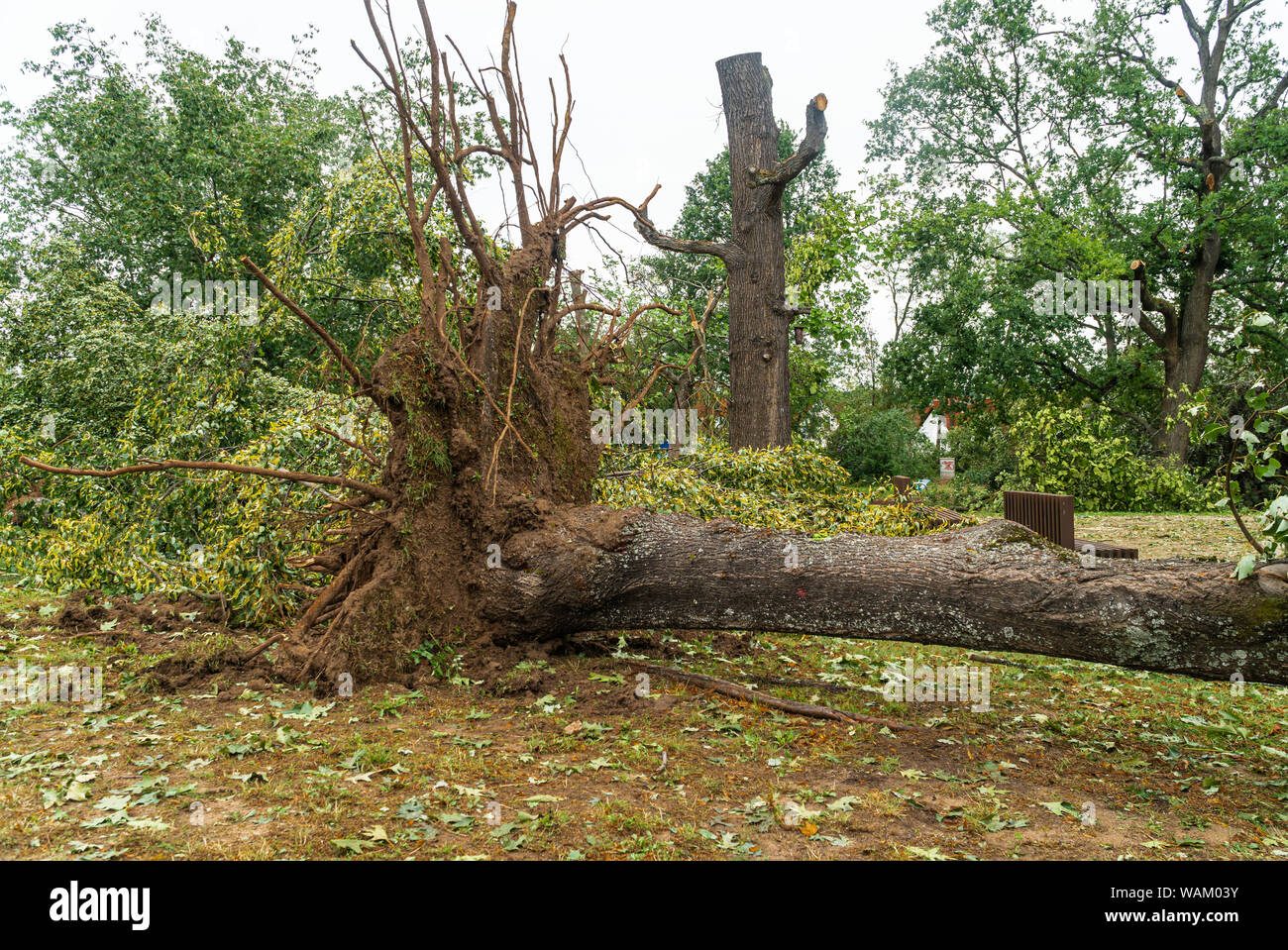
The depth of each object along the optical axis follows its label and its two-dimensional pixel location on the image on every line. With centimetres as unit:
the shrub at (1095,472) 1673
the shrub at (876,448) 2345
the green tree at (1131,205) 1848
